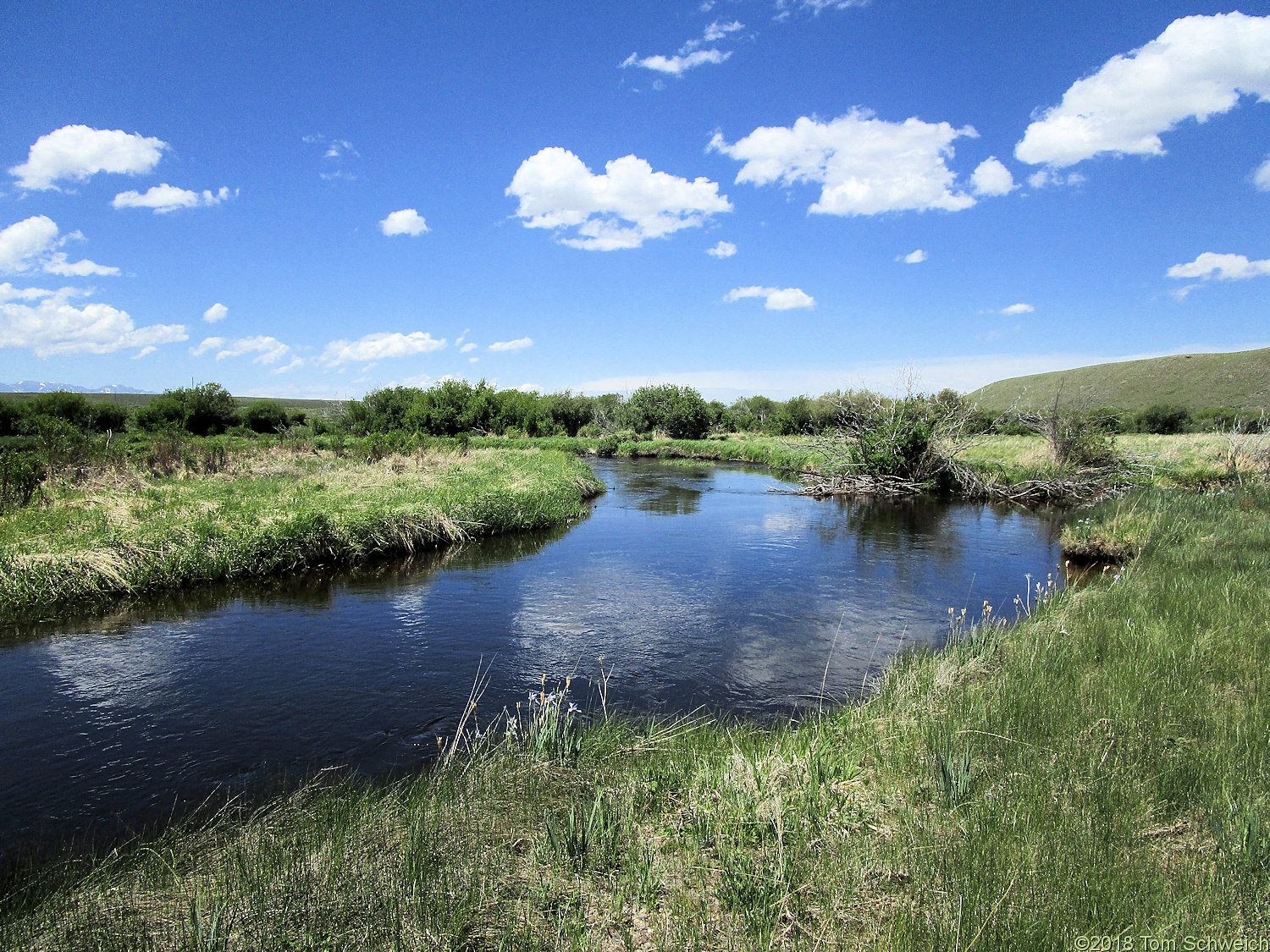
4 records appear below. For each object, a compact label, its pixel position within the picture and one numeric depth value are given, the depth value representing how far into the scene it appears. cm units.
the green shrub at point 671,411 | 6034
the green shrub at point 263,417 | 4827
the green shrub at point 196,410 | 4100
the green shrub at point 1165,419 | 5541
